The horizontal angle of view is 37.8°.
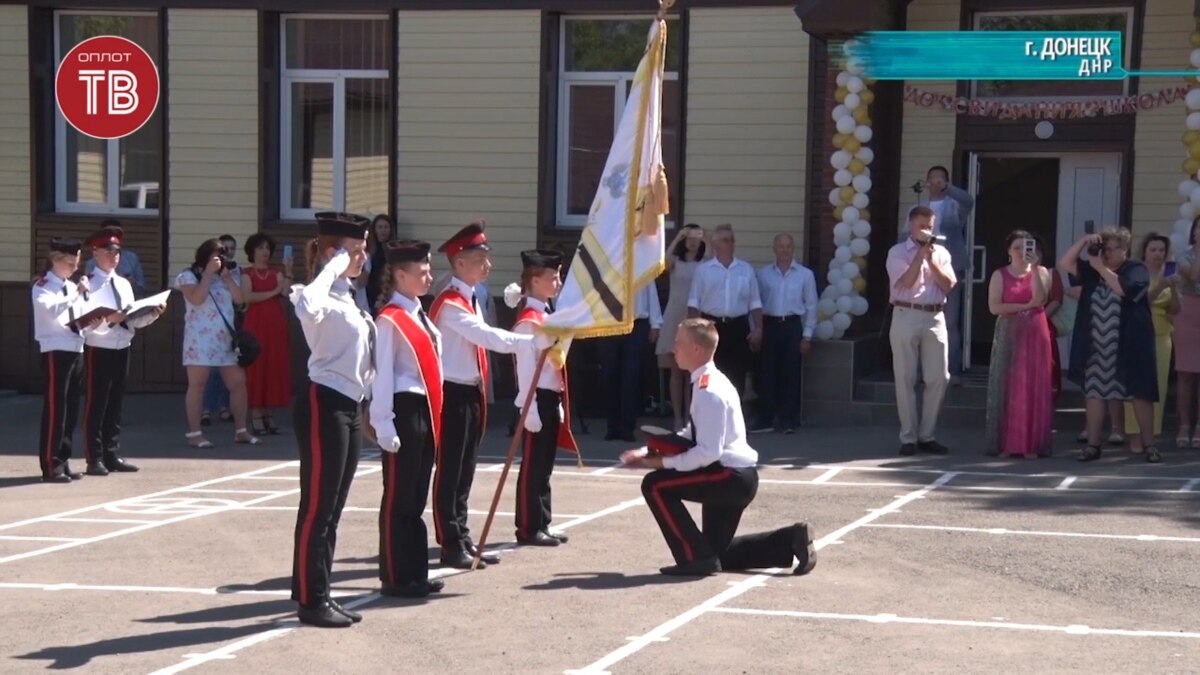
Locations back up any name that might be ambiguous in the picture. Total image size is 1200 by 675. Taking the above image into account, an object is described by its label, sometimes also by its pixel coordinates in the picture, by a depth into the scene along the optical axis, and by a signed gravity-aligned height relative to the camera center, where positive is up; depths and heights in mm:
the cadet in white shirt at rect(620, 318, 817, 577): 9328 -1396
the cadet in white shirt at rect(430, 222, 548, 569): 9422 -852
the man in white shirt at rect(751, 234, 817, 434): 16047 -986
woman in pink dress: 14117 -1111
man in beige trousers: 14328 -921
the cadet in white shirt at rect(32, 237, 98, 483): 13297 -1066
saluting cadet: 8227 -1003
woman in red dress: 15953 -1134
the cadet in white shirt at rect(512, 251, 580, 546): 10203 -1210
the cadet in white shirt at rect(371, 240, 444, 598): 8695 -985
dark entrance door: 17828 +151
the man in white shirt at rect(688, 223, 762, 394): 15844 -747
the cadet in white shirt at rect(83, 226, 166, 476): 13547 -1109
